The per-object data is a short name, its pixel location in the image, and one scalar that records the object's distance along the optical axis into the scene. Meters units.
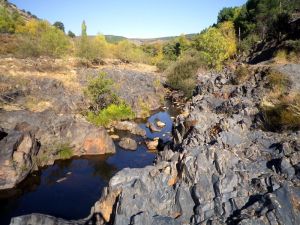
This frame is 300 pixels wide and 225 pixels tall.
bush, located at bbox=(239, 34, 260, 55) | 46.56
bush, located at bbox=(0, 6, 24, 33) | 71.80
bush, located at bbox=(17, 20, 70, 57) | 52.60
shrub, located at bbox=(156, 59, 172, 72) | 68.48
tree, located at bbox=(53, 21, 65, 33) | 130.22
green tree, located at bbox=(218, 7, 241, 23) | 63.37
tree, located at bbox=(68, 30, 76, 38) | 123.90
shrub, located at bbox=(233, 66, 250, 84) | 22.75
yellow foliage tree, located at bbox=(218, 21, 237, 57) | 48.60
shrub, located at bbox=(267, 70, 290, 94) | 18.99
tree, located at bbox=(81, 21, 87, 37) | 59.99
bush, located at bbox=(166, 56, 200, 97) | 43.74
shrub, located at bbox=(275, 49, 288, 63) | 26.51
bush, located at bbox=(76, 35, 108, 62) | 59.94
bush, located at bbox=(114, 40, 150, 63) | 77.45
